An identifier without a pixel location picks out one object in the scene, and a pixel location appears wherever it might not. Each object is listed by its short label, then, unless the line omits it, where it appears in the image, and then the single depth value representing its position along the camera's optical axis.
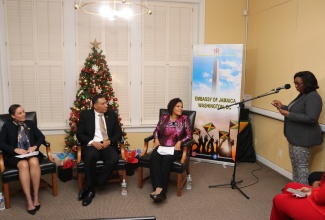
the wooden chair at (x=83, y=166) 3.34
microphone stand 3.53
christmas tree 4.23
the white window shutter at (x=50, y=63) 4.43
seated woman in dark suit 3.09
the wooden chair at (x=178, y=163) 3.40
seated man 3.35
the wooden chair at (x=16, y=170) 3.07
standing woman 3.12
